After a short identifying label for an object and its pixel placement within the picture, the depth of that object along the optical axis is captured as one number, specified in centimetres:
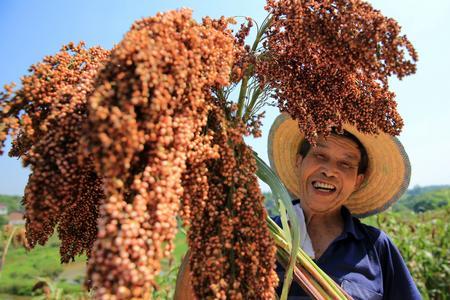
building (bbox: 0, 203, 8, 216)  4801
